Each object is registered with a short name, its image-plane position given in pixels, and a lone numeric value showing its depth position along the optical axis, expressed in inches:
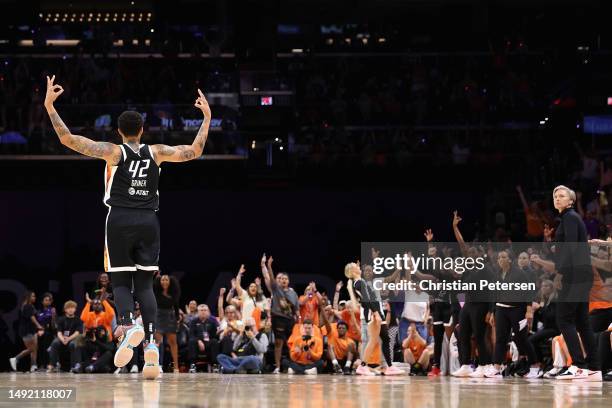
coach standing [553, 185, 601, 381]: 366.0
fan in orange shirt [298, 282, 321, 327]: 656.8
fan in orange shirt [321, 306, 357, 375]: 621.3
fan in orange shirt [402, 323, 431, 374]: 583.8
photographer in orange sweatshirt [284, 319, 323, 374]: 615.2
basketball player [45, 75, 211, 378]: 281.7
